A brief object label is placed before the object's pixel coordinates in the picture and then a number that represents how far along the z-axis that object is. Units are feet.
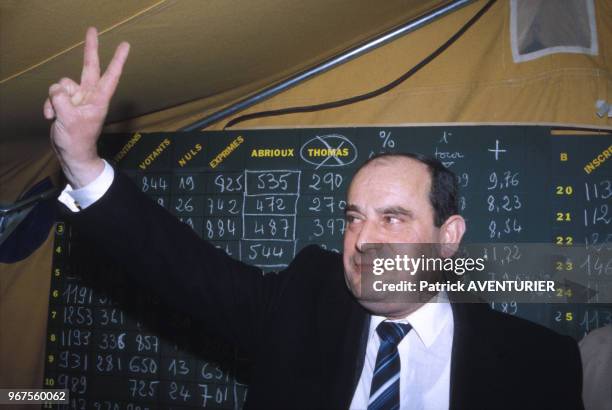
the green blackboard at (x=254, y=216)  6.79
